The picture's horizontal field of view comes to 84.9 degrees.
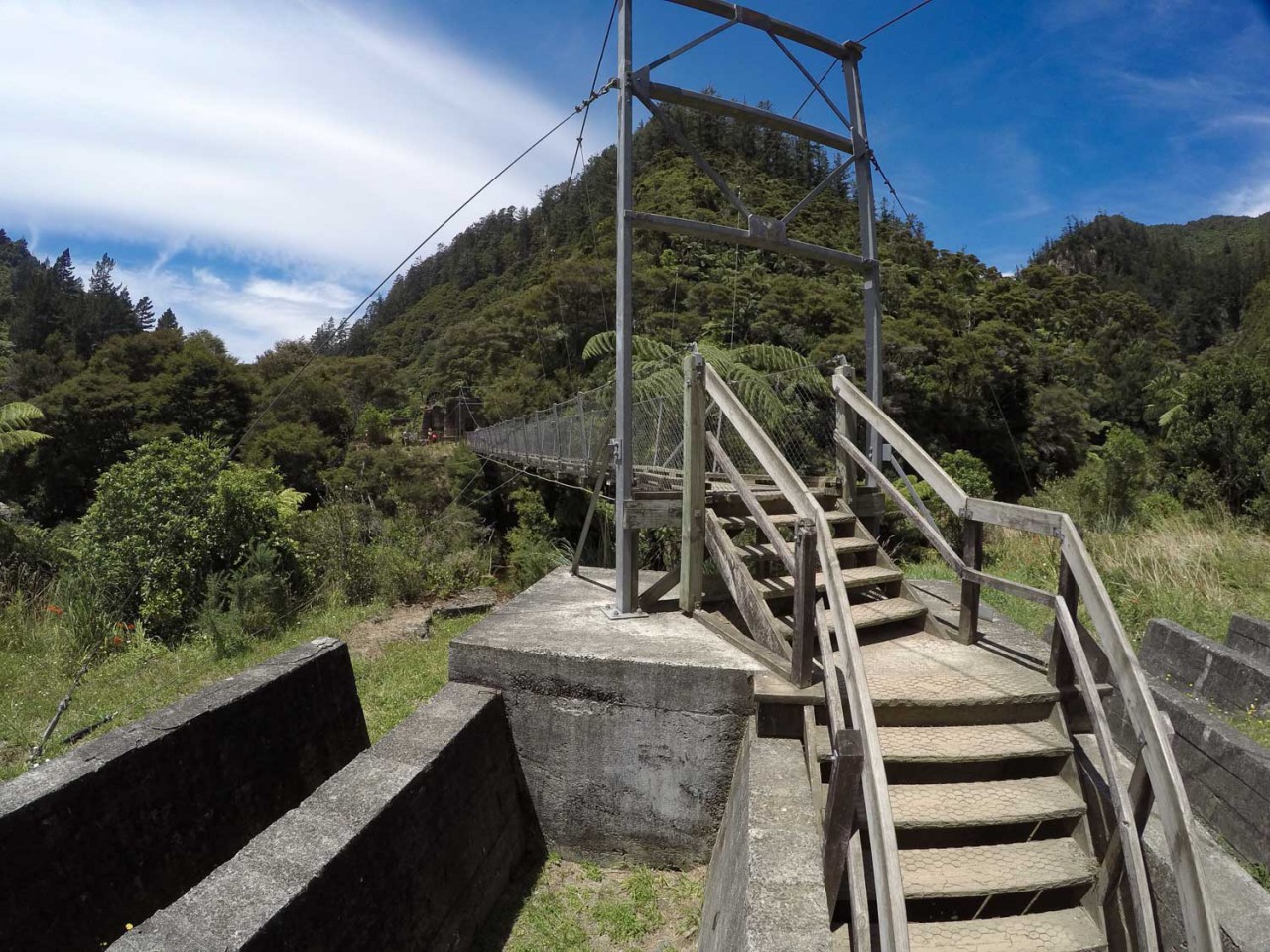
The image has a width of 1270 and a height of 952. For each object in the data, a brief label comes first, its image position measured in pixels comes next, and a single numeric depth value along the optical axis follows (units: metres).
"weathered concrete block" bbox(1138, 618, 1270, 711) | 3.97
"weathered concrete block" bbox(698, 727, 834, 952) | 2.04
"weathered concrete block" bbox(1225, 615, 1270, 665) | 4.48
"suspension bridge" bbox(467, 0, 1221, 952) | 2.24
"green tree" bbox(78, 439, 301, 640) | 9.13
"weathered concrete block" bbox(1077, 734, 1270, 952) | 2.11
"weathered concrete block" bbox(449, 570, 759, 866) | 3.42
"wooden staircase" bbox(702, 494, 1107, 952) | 2.41
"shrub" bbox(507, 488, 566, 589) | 11.14
